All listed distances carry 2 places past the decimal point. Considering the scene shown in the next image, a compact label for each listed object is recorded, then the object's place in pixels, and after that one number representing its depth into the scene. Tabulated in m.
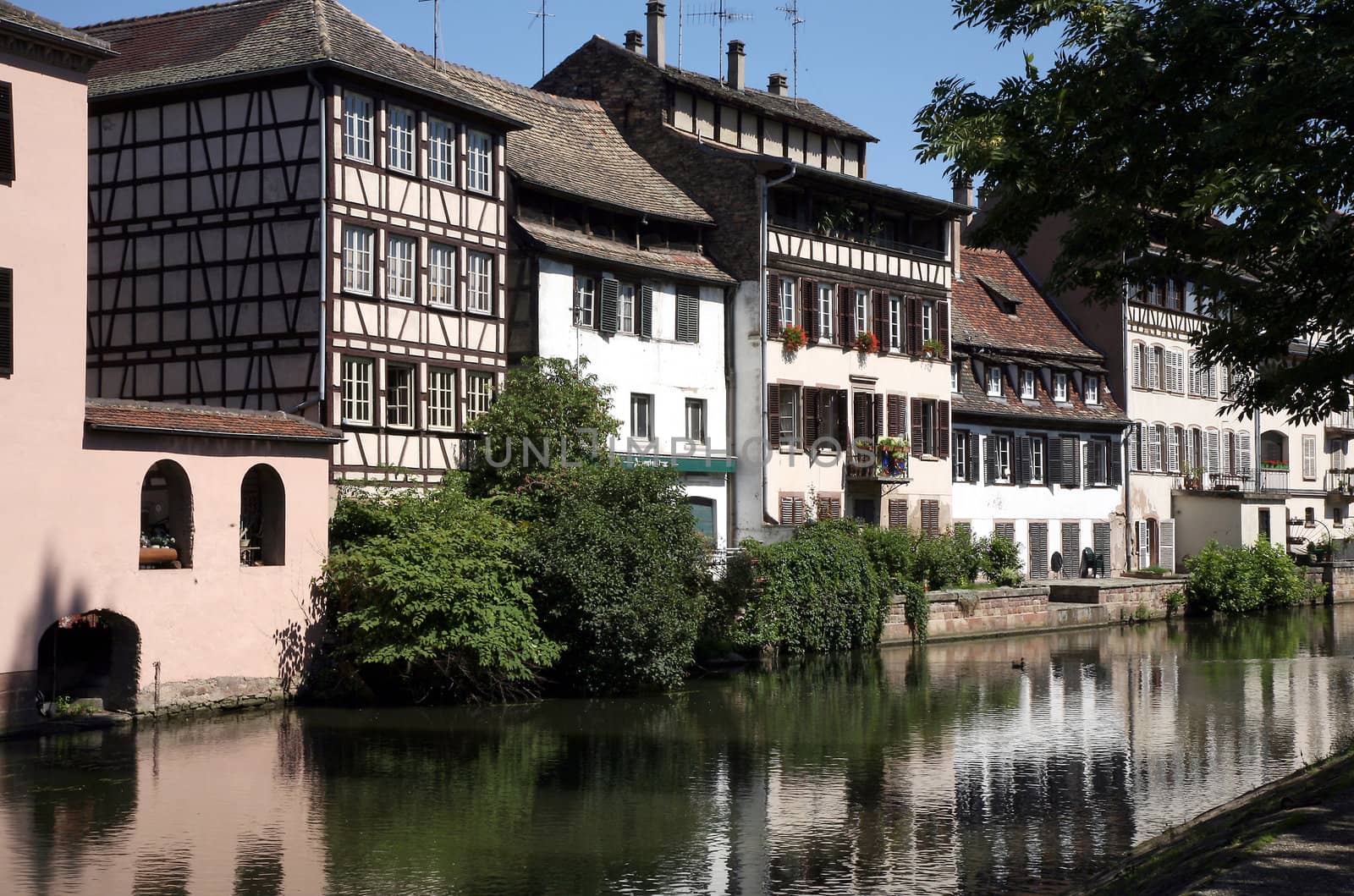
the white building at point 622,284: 35.41
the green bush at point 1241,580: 48.88
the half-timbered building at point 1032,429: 49.88
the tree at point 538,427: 31.94
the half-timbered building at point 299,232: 29.97
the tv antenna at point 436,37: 37.41
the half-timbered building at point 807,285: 41.38
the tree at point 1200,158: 11.77
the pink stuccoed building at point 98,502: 22.84
